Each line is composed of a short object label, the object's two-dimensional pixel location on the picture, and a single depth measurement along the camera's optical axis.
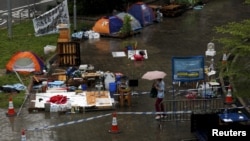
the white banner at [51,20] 30.45
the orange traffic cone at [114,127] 18.69
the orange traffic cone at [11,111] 20.16
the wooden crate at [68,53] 25.69
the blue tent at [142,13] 34.03
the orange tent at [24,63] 24.36
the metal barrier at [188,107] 19.84
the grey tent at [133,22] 32.41
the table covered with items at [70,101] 20.59
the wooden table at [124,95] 21.05
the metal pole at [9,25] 29.27
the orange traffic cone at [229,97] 20.95
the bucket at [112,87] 22.08
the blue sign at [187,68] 21.48
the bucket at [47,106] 20.56
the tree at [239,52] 16.59
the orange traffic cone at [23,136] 17.12
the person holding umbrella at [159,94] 19.39
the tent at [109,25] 31.47
